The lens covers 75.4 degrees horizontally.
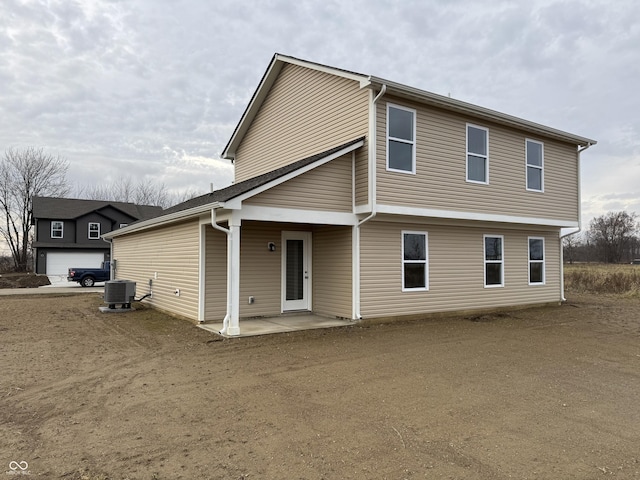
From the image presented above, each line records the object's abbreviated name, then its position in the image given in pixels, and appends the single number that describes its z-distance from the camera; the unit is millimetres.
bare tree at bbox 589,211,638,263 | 53312
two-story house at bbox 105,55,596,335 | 9430
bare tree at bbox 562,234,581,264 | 52912
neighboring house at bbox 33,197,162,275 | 30516
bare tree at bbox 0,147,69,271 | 35062
